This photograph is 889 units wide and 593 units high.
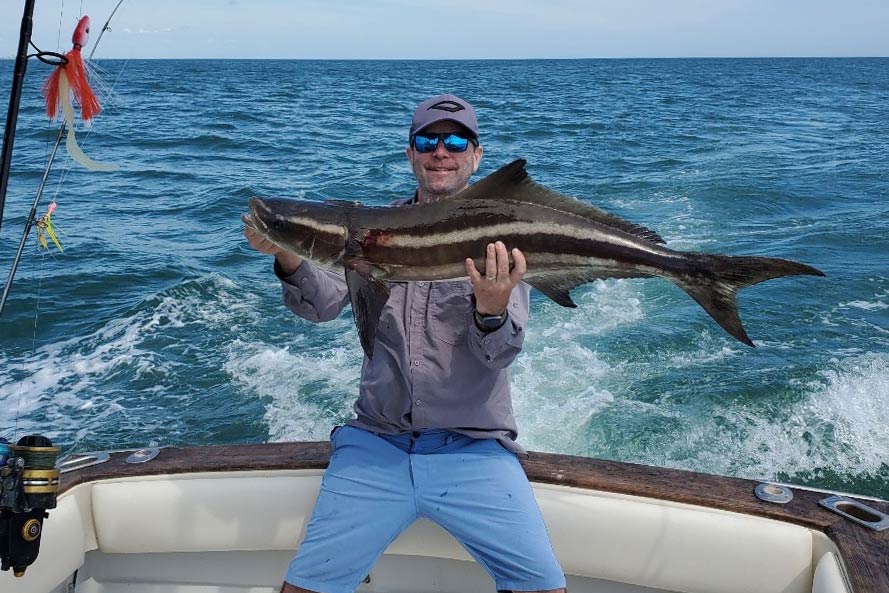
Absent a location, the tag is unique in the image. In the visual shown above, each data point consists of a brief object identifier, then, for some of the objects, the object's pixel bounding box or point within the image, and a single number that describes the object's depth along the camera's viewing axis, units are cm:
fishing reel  270
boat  309
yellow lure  361
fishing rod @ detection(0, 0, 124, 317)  348
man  296
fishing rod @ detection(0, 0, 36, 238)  297
